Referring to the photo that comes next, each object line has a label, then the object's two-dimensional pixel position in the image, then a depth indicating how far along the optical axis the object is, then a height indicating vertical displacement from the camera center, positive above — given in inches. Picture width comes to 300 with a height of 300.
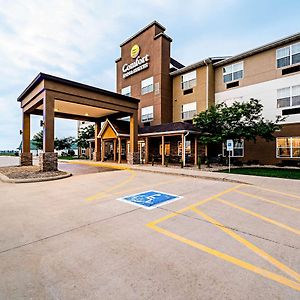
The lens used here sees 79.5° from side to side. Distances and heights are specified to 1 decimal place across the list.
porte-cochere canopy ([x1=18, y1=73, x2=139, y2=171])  478.0 +155.3
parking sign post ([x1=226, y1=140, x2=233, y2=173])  467.8 +8.3
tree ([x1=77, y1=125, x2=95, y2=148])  1301.7 +94.2
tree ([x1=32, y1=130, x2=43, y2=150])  1595.7 +90.1
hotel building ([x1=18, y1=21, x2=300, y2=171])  608.1 +192.3
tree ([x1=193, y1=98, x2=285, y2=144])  567.8 +82.9
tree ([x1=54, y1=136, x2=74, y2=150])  1653.5 +56.0
